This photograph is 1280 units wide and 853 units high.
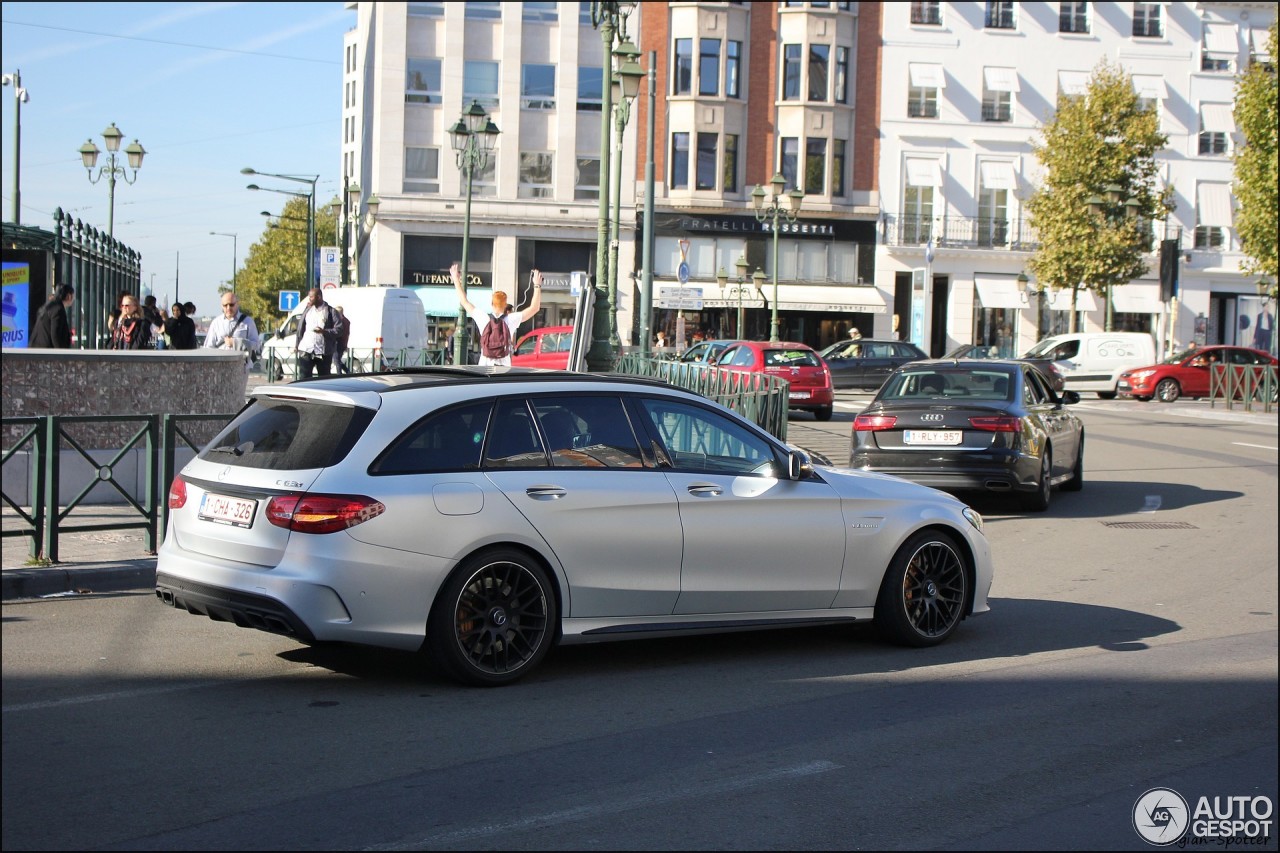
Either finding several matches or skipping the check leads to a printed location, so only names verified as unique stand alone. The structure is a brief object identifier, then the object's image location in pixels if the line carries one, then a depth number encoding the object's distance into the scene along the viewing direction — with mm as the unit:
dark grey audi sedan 14188
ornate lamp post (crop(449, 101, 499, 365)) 30875
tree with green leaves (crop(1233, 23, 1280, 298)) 37938
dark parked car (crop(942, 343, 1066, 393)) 34034
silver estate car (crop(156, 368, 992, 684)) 6594
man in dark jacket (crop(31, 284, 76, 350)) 16422
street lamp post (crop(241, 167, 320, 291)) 54512
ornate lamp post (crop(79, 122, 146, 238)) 34531
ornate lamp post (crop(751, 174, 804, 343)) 40781
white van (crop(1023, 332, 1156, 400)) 41062
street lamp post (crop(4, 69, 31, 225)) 29625
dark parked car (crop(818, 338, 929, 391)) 39969
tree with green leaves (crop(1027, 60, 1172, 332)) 51438
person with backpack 17078
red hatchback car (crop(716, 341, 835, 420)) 27375
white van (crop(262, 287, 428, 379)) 35781
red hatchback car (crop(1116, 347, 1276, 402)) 38219
